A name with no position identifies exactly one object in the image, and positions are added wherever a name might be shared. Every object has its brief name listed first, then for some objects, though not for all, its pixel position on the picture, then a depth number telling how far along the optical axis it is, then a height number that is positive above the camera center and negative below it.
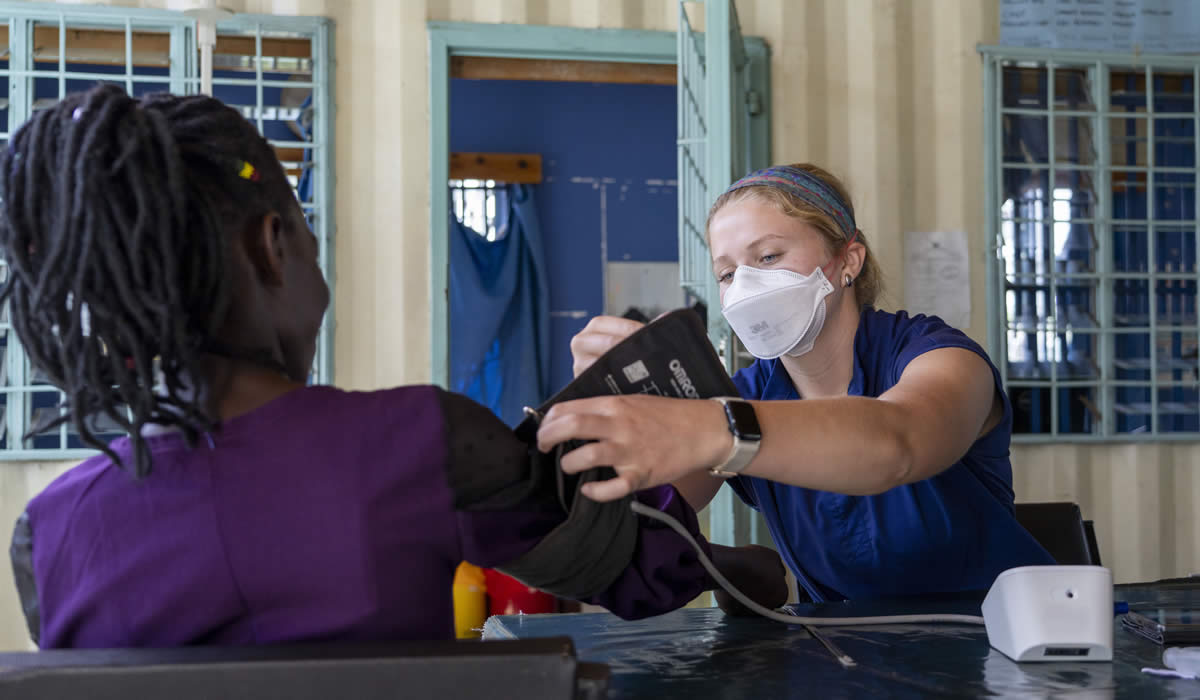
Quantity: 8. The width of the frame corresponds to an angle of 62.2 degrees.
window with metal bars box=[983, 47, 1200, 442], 3.46 +0.39
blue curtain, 4.66 +0.25
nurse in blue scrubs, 1.14 -0.05
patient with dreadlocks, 0.77 -0.06
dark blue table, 0.97 -0.32
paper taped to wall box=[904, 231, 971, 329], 3.43 +0.32
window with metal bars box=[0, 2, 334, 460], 3.03 +0.92
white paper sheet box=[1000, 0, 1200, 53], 3.47 +1.18
